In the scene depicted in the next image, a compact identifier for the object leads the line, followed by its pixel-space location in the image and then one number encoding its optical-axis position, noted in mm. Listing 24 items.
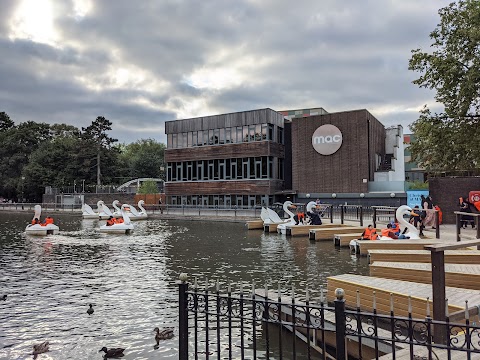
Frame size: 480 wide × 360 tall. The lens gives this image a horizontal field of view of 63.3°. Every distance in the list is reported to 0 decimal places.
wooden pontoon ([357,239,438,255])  14472
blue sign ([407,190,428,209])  31309
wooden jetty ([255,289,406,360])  6286
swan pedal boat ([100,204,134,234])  29391
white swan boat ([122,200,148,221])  42875
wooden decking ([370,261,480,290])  8742
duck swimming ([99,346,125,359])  7477
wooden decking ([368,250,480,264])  11352
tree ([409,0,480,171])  22625
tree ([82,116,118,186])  77188
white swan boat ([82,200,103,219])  46906
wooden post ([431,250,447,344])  5387
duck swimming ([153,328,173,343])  8227
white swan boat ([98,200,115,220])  45188
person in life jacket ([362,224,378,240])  18297
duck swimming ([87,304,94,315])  9867
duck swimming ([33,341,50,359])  7613
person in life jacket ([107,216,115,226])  30756
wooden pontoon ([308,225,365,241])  23219
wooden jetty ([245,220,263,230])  31078
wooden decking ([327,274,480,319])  6980
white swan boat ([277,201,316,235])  27062
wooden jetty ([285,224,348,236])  26125
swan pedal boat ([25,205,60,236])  28958
